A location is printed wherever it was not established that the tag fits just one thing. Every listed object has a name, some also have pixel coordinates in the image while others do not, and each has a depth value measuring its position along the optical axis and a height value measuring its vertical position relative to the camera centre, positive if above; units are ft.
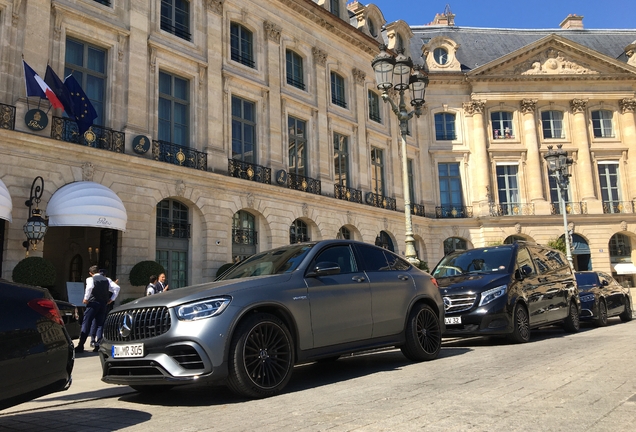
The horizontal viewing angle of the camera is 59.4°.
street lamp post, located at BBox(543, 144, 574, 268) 73.77 +15.40
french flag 49.42 +18.99
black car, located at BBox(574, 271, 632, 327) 49.01 -1.72
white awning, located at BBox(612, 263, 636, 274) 119.75 +2.22
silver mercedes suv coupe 17.60 -0.98
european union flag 51.96 +18.23
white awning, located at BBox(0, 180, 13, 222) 43.47 +7.86
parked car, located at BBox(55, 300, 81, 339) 36.88 -1.07
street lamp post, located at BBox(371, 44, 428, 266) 45.29 +16.98
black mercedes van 32.60 -0.45
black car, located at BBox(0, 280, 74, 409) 13.15 -1.08
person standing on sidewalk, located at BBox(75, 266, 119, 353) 36.37 -0.19
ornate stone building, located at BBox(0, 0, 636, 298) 52.80 +22.82
